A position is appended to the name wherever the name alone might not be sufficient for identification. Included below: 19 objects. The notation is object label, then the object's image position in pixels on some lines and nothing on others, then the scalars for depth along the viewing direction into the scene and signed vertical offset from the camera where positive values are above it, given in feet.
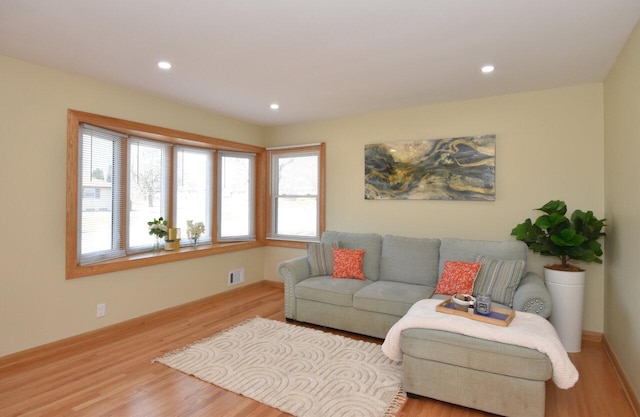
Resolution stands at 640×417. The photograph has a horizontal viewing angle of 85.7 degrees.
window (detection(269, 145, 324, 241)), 16.57 +0.88
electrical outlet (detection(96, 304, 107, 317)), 11.23 -3.29
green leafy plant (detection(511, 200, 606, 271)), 9.87 -0.68
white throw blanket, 6.71 -2.55
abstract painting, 12.60 +1.65
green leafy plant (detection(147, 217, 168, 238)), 13.64 -0.69
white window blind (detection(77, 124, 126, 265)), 11.16 +0.53
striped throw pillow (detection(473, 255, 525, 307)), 10.05 -2.03
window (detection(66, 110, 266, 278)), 11.01 +0.76
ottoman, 6.77 -3.35
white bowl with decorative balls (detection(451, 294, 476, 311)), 8.22 -2.19
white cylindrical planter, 10.12 -2.79
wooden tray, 7.58 -2.38
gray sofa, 6.93 -2.85
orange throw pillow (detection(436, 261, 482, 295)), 10.64 -2.09
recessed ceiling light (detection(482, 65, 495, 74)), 9.75 +4.10
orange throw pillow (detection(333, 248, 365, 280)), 12.96 -2.01
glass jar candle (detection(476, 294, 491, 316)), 7.98 -2.20
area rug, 7.59 -4.16
